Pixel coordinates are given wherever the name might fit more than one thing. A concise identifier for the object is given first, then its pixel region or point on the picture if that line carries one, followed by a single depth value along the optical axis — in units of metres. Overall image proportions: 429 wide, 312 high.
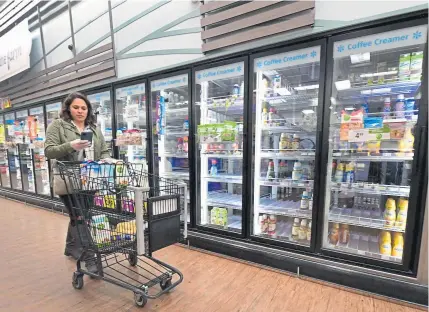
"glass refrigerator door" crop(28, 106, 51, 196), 4.68
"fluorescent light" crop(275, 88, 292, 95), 2.49
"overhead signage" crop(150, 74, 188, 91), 2.79
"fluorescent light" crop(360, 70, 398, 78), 1.97
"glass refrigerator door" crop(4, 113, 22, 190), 5.42
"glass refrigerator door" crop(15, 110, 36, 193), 4.97
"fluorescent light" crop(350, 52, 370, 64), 2.23
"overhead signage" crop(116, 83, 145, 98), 3.21
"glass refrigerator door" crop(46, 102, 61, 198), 4.37
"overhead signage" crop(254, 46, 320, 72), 2.01
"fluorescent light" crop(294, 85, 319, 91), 2.55
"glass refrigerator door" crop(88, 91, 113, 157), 3.75
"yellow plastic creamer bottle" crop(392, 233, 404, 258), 2.00
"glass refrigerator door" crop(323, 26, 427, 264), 1.85
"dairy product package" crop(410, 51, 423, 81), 1.76
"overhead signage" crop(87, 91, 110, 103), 3.64
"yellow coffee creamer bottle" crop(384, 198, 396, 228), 2.04
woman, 1.92
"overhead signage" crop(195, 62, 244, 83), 2.40
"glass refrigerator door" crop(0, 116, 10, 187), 5.77
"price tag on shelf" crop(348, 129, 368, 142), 1.92
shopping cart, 1.52
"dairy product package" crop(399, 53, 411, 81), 1.87
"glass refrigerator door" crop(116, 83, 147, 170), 3.32
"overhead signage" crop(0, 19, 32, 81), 4.77
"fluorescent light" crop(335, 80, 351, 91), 2.17
